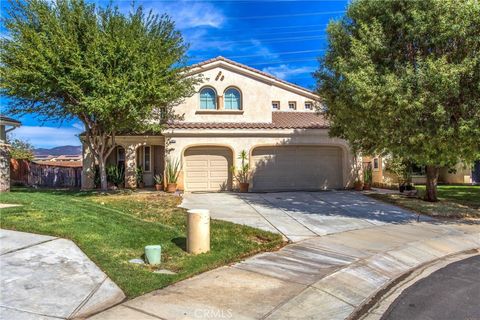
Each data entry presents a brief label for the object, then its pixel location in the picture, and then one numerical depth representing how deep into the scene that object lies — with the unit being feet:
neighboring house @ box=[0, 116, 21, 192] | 54.08
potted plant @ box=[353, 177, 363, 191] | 66.69
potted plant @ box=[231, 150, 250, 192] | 64.80
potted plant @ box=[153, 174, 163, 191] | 63.00
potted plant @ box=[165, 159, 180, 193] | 60.90
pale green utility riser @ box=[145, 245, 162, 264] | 22.71
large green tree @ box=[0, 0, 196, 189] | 45.50
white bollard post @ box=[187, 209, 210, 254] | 25.43
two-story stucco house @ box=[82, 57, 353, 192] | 65.26
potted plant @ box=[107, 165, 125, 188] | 65.67
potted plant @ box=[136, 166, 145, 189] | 67.56
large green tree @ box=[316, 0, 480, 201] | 38.19
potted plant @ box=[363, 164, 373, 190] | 67.67
